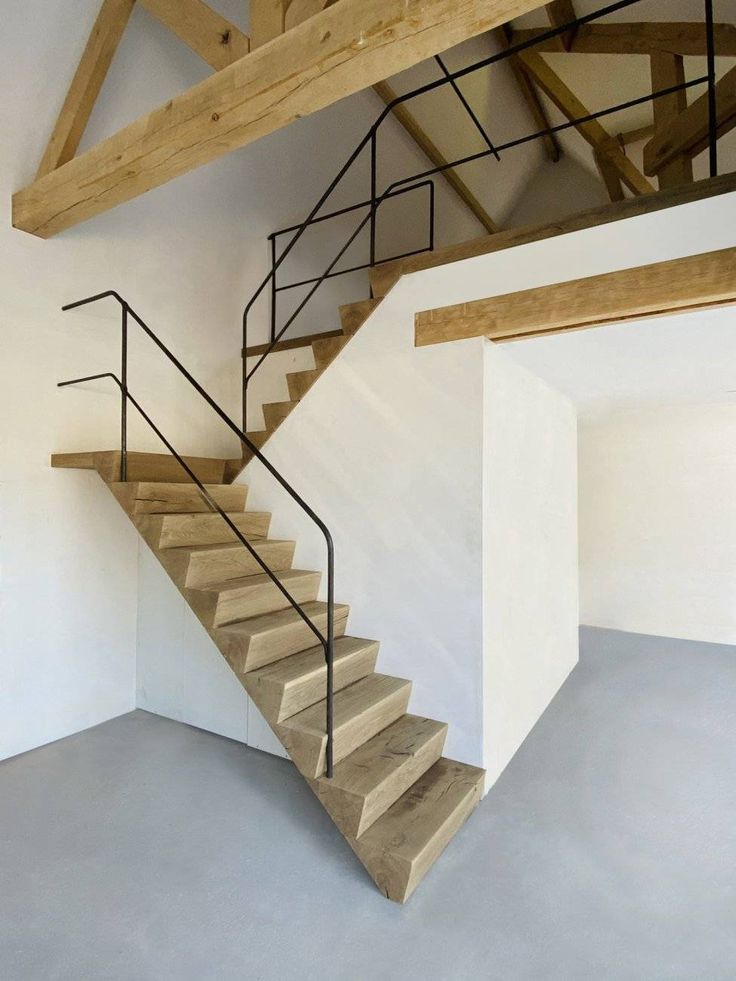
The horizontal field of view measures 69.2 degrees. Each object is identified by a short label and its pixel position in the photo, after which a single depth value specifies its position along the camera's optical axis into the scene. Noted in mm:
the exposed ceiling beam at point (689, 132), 2814
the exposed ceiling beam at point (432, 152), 5617
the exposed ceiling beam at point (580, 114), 5293
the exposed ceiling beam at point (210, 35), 1913
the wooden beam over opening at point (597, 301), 2037
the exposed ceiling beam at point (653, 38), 3746
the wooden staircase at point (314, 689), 2021
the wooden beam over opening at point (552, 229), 2043
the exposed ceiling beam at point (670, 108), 3145
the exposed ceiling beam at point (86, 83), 2814
